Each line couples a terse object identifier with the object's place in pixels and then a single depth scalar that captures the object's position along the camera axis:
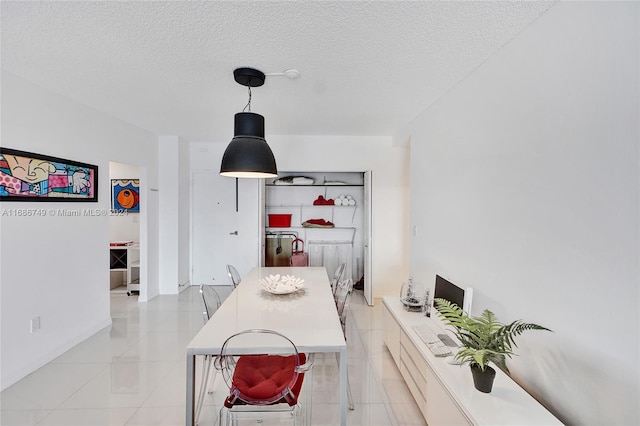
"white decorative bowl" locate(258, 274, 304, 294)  2.61
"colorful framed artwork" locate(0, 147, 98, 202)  2.52
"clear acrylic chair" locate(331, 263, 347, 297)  3.12
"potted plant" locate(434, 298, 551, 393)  1.45
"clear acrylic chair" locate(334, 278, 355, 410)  2.51
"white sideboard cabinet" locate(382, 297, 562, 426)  1.41
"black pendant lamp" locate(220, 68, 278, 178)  2.40
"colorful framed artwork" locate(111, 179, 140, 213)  5.54
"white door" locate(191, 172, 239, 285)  5.42
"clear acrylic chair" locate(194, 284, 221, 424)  2.26
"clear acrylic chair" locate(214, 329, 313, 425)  1.68
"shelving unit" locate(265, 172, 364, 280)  5.79
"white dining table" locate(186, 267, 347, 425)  1.69
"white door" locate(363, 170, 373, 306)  4.62
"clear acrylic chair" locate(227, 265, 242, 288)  3.13
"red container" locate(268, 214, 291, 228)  5.66
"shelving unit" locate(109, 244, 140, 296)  5.12
